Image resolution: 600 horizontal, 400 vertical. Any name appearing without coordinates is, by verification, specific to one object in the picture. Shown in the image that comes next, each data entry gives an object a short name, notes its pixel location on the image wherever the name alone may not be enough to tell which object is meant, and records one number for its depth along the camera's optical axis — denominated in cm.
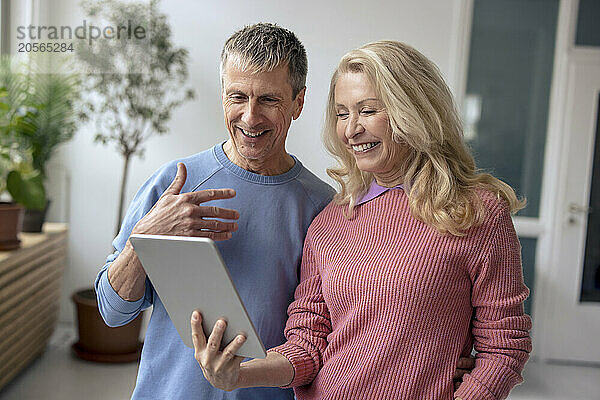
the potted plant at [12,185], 326
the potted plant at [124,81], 386
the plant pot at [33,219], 376
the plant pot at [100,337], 382
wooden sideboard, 318
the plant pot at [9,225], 323
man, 142
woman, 133
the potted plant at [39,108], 350
